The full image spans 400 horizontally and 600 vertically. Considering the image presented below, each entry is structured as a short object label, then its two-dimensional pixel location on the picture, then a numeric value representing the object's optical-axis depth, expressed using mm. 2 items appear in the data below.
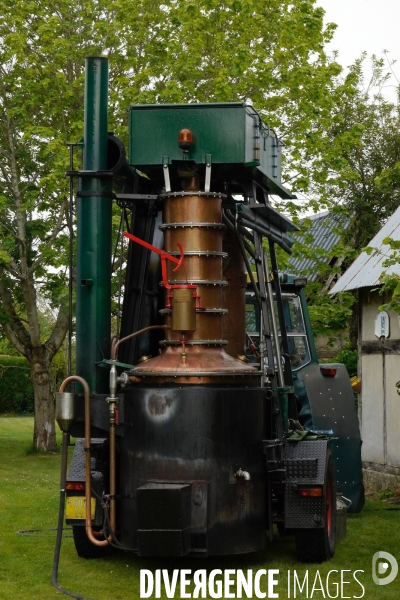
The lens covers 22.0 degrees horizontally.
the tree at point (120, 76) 20172
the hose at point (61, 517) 7766
